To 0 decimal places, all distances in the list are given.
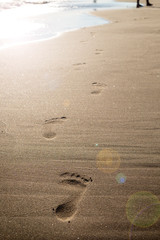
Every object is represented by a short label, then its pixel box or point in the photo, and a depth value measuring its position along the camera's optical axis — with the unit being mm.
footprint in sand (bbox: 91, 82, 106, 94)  2629
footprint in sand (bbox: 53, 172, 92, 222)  1302
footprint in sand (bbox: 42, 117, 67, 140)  1940
